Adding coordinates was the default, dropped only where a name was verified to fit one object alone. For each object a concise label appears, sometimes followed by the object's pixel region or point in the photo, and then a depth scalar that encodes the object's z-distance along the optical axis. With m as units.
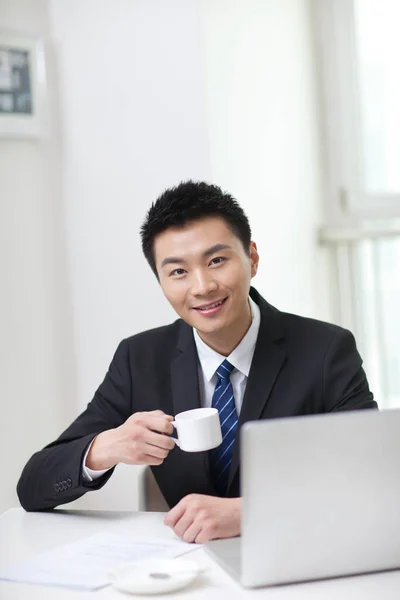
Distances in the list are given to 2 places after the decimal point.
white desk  1.86
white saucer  1.87
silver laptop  1.84
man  2.29
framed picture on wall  3.07
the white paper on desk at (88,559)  1.93
